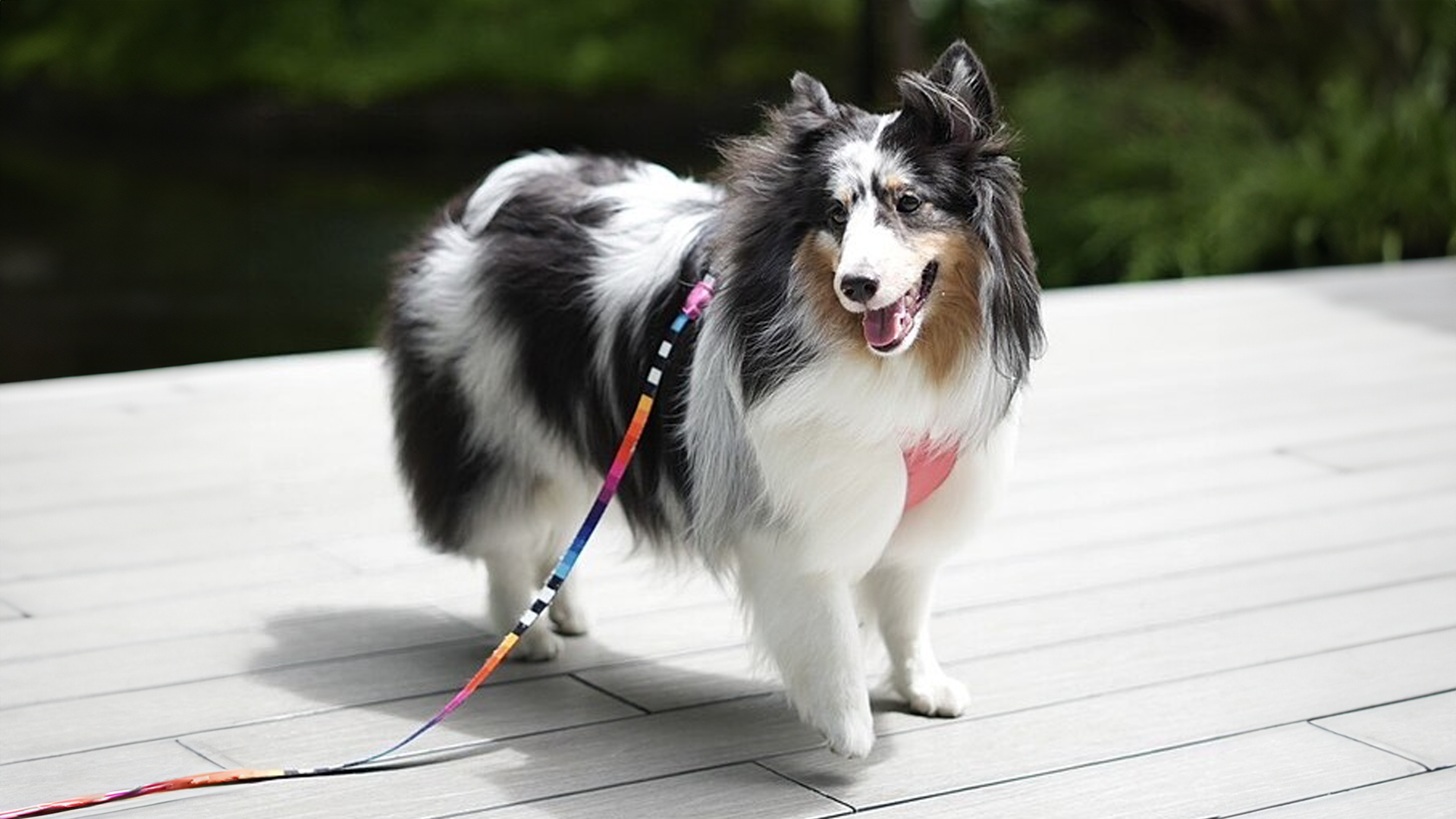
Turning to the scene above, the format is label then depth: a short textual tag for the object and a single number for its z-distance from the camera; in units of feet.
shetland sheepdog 13.84
